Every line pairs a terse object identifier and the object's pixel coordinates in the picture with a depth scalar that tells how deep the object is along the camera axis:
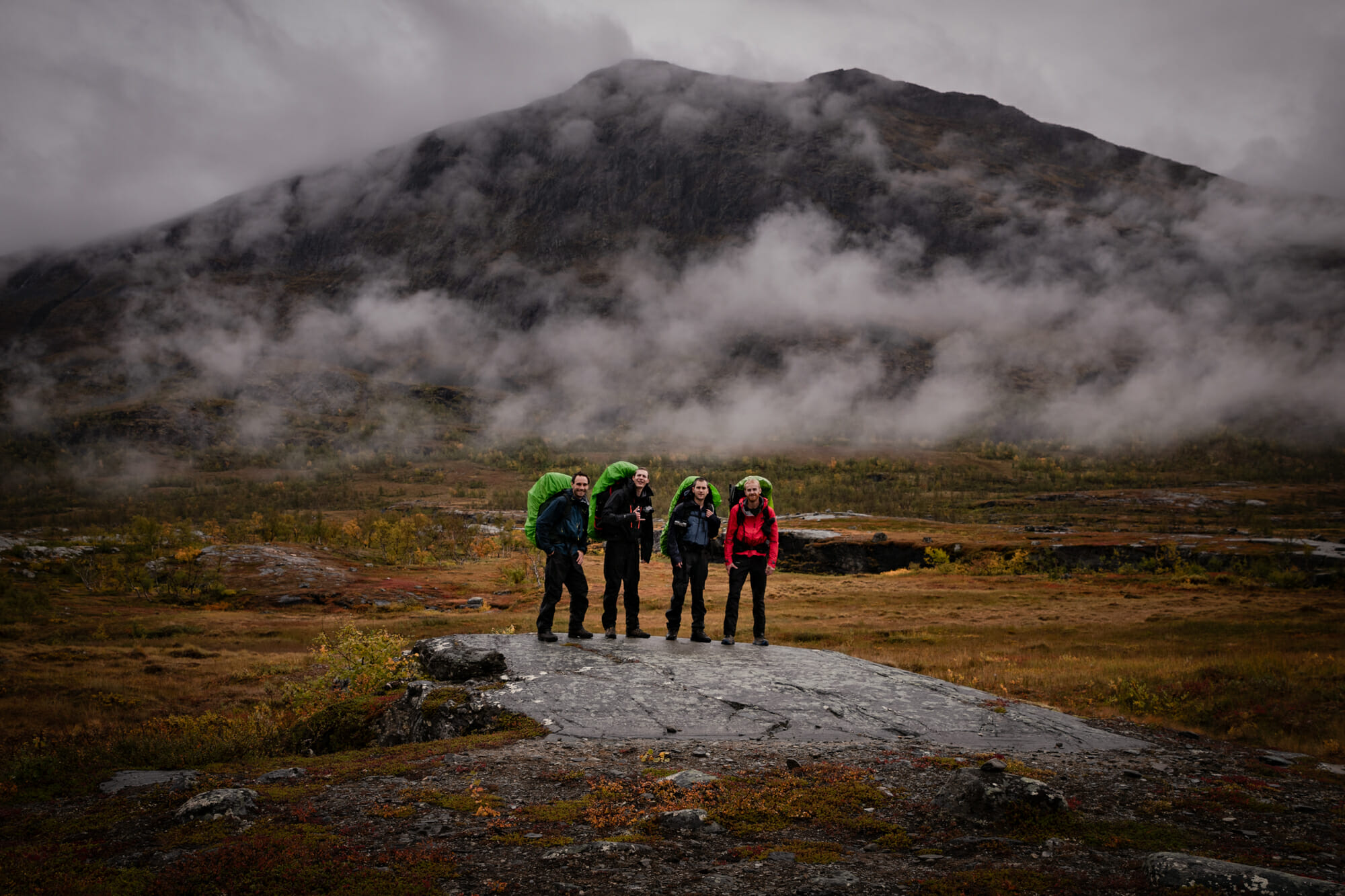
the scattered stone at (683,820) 7.99
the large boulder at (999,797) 8.05
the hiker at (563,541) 17.39
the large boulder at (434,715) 13.19
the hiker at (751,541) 18.48
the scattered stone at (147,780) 9.23
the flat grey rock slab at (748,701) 12.66
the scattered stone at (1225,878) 5.80
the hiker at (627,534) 18.00
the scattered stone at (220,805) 8.03
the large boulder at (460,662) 15.25
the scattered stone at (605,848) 7.21
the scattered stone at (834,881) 6.35
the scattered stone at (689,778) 9.38
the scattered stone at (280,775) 9.87
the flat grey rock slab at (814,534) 118.75
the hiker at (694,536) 18.31
